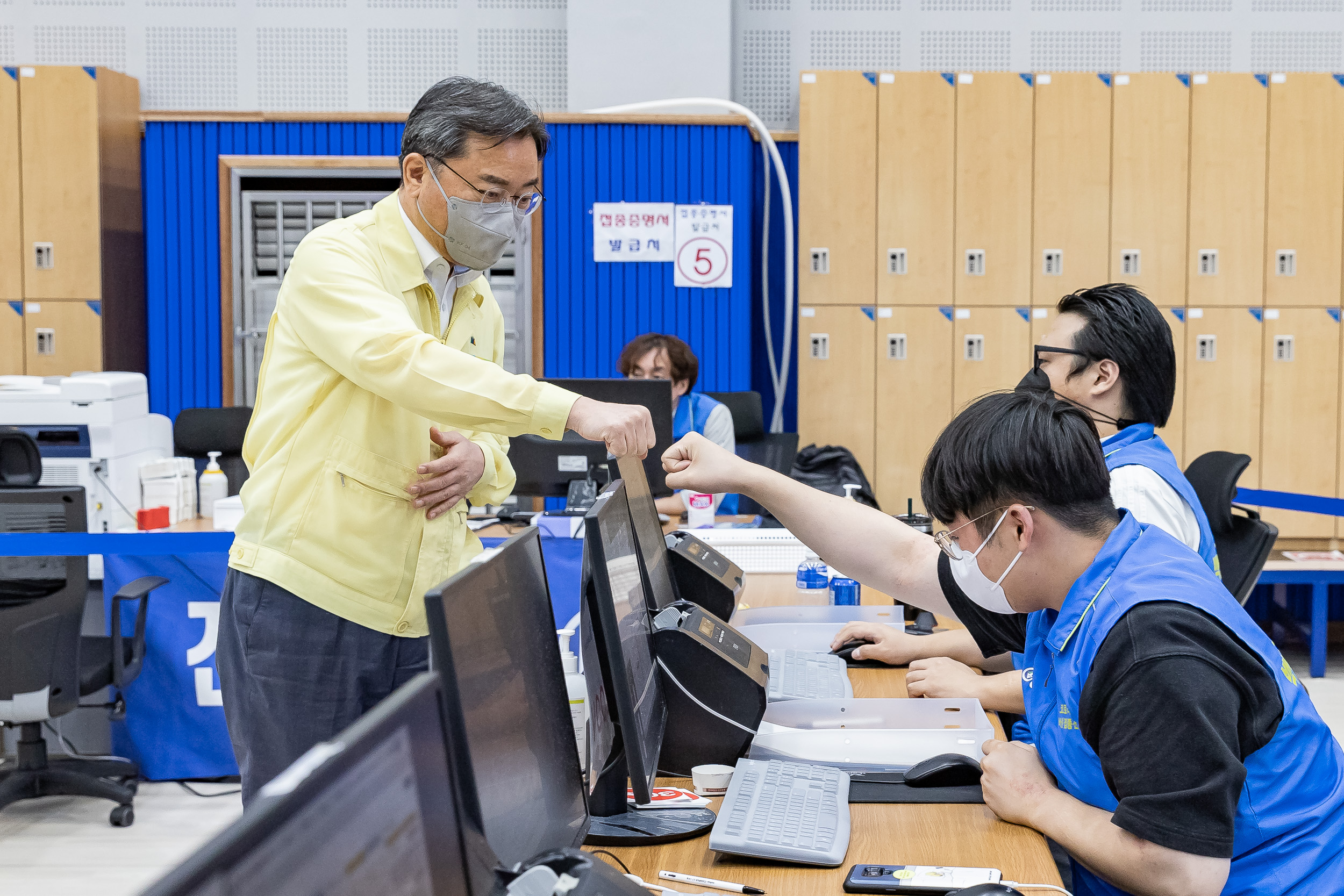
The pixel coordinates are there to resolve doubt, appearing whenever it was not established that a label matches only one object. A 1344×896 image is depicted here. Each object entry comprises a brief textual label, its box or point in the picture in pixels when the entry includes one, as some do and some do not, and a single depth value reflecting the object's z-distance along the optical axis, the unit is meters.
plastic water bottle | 2.88
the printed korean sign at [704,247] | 5.24
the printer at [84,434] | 3.78
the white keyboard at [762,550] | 3.19
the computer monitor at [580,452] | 3.34
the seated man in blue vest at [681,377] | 4.21
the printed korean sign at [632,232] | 5.24
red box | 3.69
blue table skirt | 3.45
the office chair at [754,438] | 4.71
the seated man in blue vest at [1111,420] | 1.88
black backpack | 4.85
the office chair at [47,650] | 3.10
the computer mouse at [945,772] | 1.53
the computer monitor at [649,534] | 1.65
